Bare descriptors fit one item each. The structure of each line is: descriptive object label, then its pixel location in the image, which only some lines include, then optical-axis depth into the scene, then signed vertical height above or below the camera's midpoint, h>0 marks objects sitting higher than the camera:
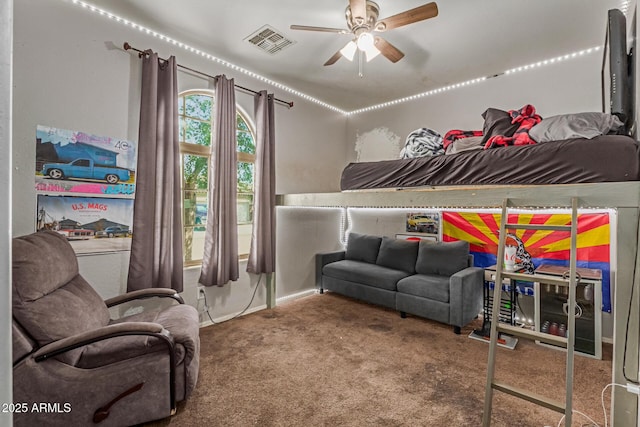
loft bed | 1.66 +0.21
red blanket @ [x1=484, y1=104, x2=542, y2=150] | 2.28 +0.64
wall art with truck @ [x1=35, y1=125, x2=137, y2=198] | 2.24 +0.38
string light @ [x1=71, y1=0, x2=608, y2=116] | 2.51 +1.62
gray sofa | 3.11 -0.74
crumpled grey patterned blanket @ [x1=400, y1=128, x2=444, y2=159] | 2.89 +0.66
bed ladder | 1.54 -0.67
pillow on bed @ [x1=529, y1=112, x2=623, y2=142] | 1.96 +0.59
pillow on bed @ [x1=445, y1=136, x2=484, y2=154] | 2.64 +0.61
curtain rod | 2.59 +1.42
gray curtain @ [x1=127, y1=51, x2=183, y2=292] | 2.61 +0.21
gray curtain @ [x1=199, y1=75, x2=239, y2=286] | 3.12 +0.14
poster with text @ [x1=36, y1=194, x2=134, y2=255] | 2.27 -0.08
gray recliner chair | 1.58 -0.83
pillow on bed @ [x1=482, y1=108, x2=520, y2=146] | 2.59 +0.77
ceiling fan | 2.04 +1.35
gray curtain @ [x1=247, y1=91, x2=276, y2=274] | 3.53 +0.21
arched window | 3.15 +0.52
